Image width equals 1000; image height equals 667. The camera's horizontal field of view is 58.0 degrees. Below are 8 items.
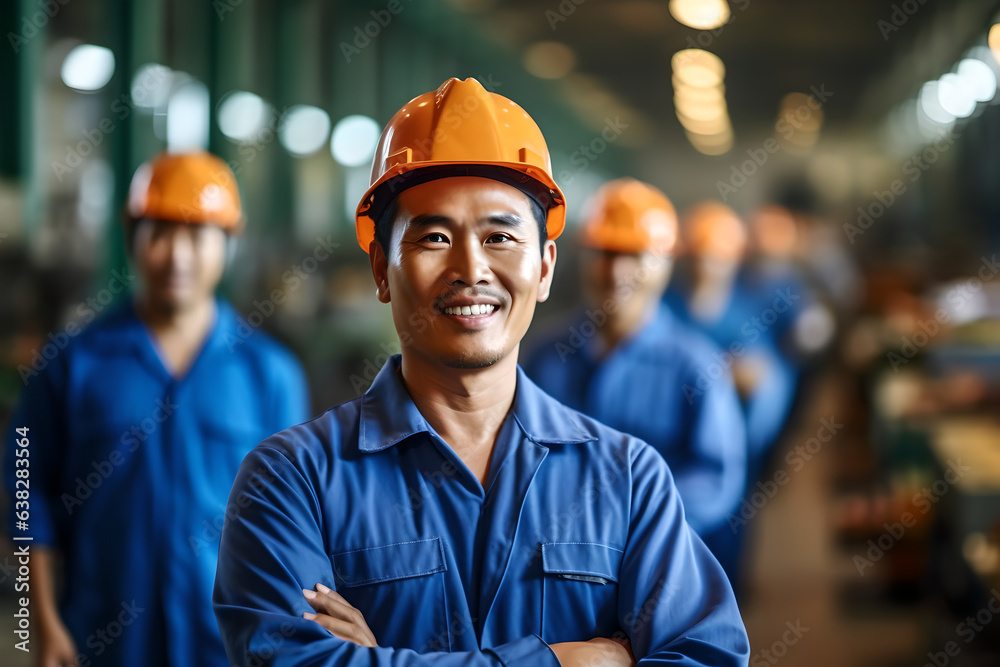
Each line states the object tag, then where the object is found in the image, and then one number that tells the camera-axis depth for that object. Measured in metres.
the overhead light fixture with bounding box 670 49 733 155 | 8.45
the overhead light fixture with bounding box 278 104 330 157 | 7.14
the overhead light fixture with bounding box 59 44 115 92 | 5.08
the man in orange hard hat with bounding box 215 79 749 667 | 1.34
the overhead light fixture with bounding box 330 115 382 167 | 7.12
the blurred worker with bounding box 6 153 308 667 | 2.49
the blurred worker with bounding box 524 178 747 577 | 2.87
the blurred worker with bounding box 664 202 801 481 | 5.38
